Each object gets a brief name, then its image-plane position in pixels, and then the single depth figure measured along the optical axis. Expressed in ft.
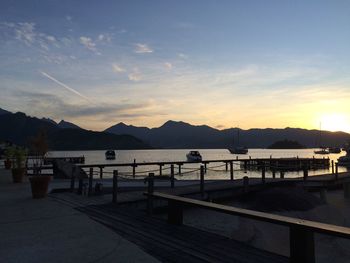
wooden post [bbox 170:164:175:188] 69.30
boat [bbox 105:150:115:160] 499.92
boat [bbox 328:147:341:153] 632.30
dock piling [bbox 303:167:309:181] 94.89
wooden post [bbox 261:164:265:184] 83.26
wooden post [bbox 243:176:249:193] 73.92
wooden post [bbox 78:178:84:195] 53.83
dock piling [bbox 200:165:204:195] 63.10
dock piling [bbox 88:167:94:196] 52.07
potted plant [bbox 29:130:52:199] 49.96
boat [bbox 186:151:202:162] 287.18
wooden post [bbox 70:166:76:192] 56.54
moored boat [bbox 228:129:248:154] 568.82
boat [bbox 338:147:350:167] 260.60
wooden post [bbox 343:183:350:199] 96.84
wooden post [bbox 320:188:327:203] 90.51
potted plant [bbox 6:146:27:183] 71.36
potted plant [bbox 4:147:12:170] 108.55
